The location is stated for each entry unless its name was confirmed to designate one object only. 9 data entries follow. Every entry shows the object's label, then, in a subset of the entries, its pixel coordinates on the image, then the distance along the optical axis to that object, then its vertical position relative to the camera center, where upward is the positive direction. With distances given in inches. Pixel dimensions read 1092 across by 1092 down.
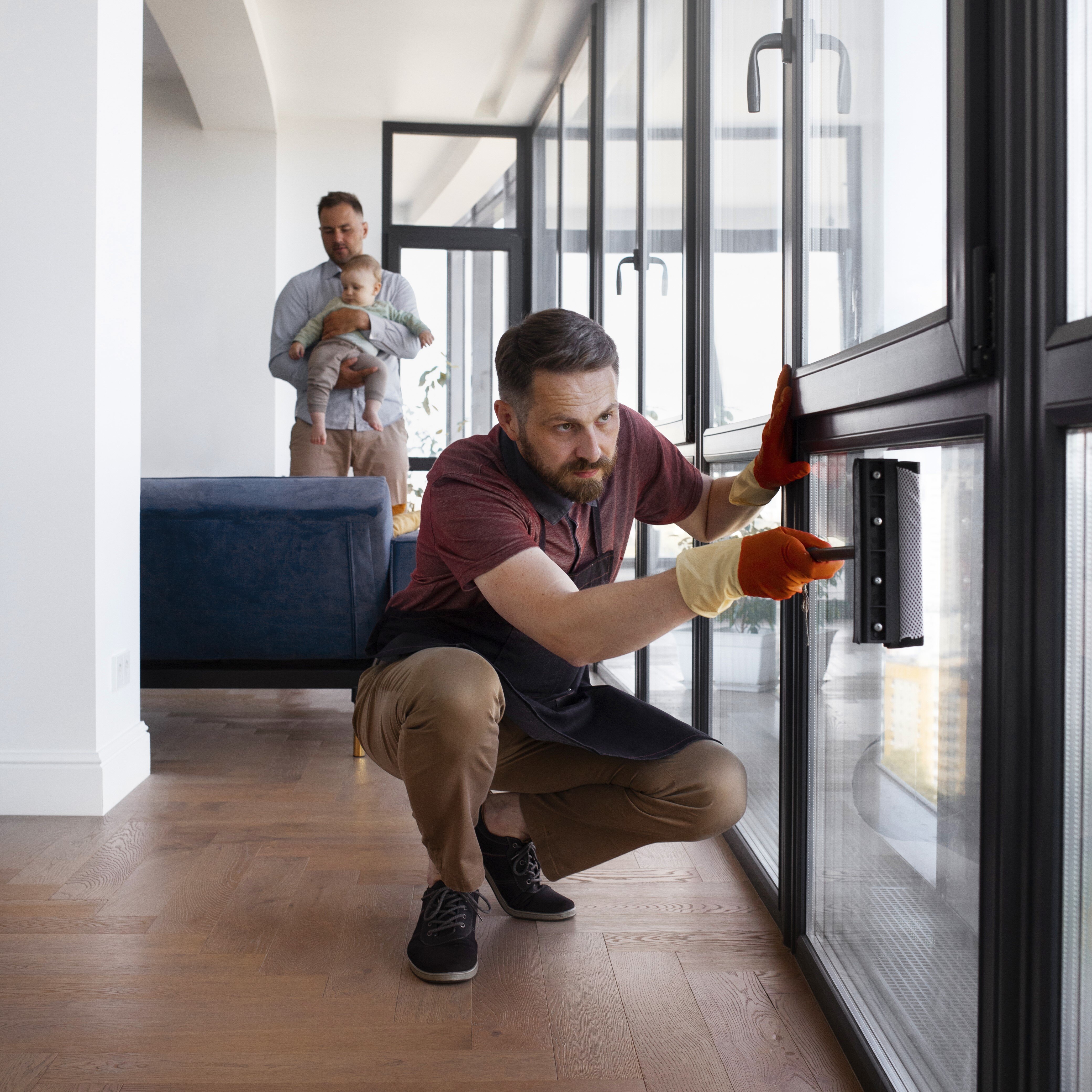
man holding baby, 160.1 +27.3
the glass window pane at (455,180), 237.1 +87.4
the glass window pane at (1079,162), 31.8 +12.4
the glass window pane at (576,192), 171.0 +63.7
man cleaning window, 57.7 -6.8
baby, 157.0 +31.1
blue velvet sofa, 105.1 -3.7
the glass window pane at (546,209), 208.4 +74.3
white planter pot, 73.7 -9.4
